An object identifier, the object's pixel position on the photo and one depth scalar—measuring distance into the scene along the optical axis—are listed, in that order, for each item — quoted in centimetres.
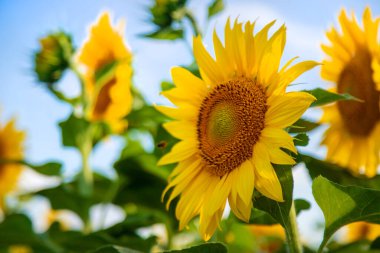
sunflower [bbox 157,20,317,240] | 92
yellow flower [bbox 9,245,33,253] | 319
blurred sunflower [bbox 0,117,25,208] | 272
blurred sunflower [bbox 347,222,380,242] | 232
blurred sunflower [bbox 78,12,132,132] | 204
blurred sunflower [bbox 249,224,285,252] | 217
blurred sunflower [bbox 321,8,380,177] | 145
